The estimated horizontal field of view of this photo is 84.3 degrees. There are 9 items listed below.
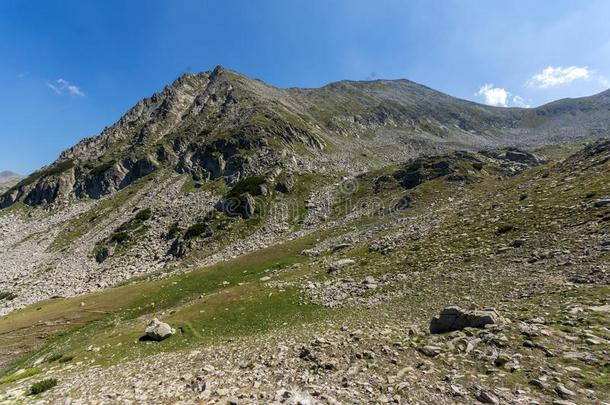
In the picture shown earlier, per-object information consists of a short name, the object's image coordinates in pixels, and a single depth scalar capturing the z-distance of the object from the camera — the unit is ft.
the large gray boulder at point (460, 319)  53.36
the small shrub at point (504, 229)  102.64
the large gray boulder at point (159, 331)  92.17
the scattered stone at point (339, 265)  124.67
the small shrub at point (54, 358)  89.52
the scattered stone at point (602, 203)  91.22
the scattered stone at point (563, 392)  33.86
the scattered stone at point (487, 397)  35.08
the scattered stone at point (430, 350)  48.26
